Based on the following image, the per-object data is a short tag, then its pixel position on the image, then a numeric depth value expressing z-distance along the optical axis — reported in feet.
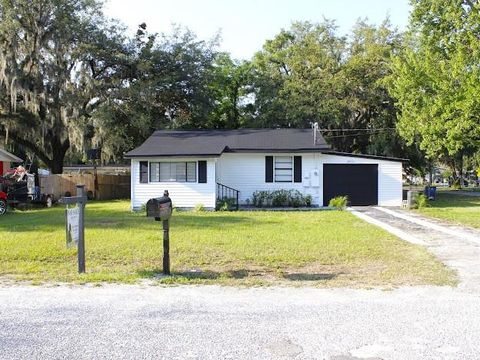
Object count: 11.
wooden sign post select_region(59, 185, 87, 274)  24.27
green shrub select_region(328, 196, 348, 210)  67.28
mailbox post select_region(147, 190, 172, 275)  23.68
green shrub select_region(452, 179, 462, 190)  167.73
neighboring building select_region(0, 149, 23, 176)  91.35
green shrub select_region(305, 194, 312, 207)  71.46
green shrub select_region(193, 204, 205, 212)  65.21
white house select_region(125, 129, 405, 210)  71.97
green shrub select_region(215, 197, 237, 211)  66.12
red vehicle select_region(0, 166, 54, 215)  67.92
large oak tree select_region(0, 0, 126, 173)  85.35
